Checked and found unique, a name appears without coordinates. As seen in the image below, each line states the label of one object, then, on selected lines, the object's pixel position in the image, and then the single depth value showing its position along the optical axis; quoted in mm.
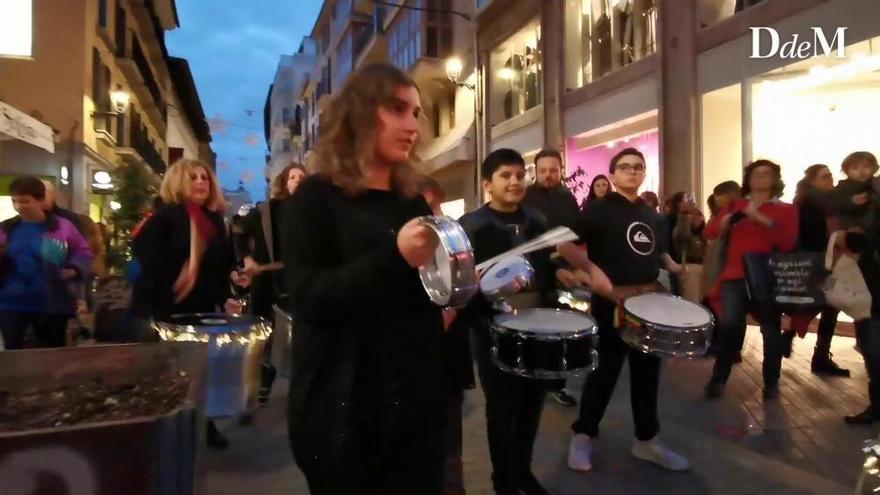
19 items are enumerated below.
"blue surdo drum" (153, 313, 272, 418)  3252
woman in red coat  5383
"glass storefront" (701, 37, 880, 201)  9156
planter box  1238
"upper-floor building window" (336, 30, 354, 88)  36562
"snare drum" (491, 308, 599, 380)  3129
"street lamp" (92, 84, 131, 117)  22844
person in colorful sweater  4727
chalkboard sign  5102
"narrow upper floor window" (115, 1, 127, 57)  24759
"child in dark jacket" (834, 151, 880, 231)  5082
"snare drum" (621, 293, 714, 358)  3383
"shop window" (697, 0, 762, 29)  10820
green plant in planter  12867
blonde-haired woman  4039
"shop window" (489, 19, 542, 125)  17859
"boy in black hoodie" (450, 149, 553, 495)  3340
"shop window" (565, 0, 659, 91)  12781
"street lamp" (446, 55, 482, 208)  19000
